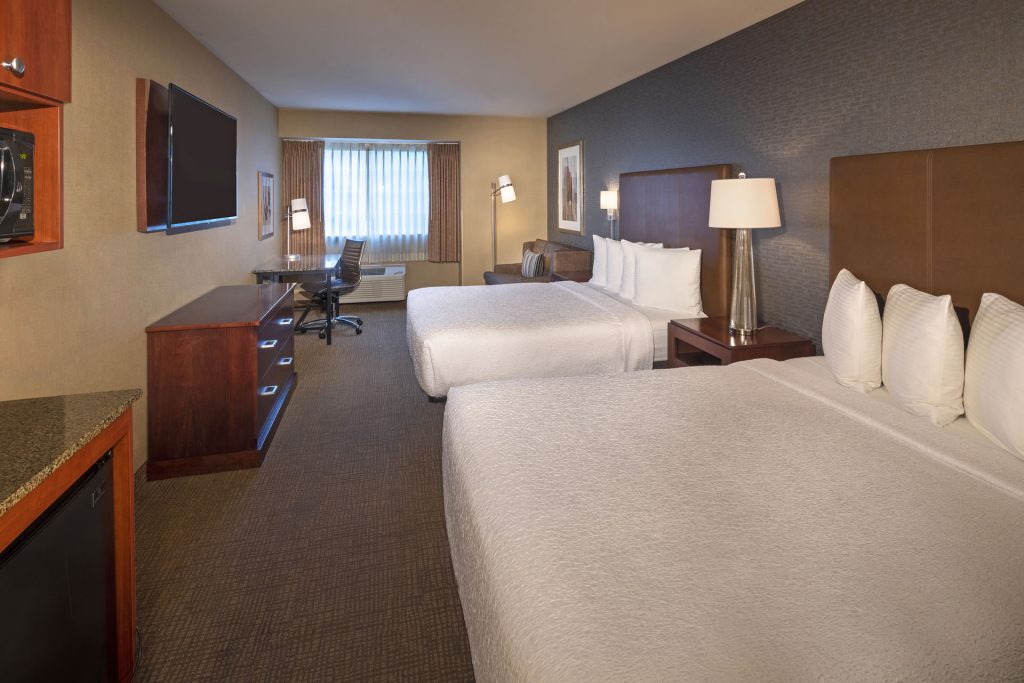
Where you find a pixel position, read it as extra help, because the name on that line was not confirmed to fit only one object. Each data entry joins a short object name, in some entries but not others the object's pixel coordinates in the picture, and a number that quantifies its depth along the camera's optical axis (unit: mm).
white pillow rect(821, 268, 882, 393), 2406
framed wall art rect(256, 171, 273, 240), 6059
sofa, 6453
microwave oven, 1424
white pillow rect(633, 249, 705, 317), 4172
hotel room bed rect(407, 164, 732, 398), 3602
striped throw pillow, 6918
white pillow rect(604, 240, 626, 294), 5012
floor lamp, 7621
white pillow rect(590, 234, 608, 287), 5332
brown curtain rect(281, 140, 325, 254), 7605
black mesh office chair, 6328
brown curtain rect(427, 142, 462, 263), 8016
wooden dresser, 3082
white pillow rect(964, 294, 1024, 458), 1747
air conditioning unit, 8047
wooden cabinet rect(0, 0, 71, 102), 1380
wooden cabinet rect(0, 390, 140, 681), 1197
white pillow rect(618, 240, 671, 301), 4629
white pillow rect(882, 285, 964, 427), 2047
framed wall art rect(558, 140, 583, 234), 6910
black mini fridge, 1179
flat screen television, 3336
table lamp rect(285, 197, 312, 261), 7035
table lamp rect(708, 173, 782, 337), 3291
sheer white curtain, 8016
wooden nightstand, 3227
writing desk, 5352
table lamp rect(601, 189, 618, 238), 5738
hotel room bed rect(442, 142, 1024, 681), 1040
